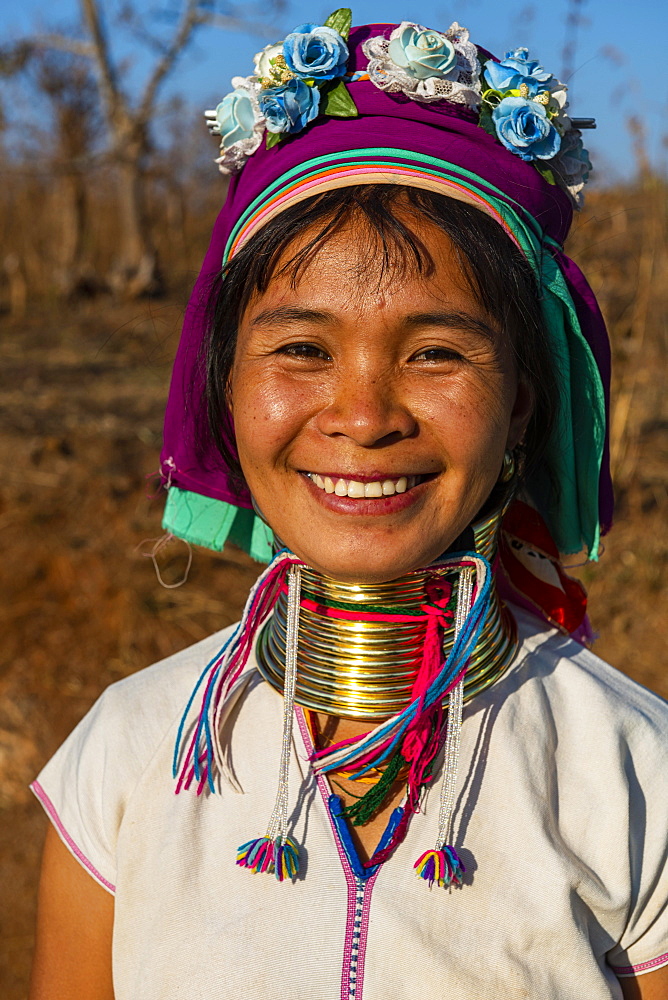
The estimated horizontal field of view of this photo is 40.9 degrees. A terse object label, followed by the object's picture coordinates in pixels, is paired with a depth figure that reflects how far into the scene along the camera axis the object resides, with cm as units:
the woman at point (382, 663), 152
